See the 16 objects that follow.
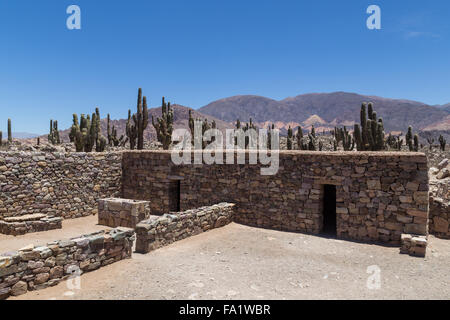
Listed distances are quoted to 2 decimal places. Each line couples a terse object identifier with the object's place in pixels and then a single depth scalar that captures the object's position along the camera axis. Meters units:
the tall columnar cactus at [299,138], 23.63
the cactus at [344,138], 27.21
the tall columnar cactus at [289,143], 28.30
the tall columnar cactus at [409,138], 29.83
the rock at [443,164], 19.26
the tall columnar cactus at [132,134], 24.00
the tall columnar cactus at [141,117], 20.05
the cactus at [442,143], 37.75
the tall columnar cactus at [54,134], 33.88
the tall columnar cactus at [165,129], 19.61
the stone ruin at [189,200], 6.54
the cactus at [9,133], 31.44
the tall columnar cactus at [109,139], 34.57
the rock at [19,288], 5.13
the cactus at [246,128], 29.51
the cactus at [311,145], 21.06
